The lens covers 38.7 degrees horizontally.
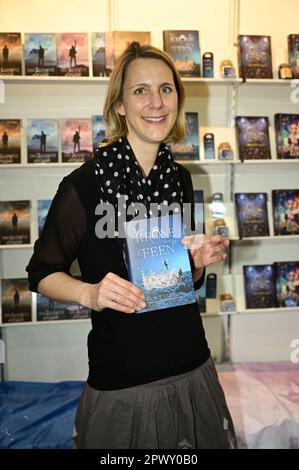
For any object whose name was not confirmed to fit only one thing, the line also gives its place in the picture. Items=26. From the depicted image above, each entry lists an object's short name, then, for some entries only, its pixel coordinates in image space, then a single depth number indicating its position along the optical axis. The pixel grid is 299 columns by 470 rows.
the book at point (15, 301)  2.66
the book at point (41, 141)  2.60
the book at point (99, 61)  2.56
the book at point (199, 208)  2.65
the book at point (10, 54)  2.53
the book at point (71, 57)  2.55
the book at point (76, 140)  2.62
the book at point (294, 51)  2.71
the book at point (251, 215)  2.76
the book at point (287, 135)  2.76
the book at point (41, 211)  2.68
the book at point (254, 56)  2.66
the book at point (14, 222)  2.61
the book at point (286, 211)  2.80
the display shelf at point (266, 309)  2.79
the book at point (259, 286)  2.82
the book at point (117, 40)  2.55
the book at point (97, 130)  2.65
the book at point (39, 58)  2.54
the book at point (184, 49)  2.62
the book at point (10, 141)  2.58
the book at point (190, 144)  2.62
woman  1.11
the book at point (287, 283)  2.82
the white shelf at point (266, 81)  2.61
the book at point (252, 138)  2.72
